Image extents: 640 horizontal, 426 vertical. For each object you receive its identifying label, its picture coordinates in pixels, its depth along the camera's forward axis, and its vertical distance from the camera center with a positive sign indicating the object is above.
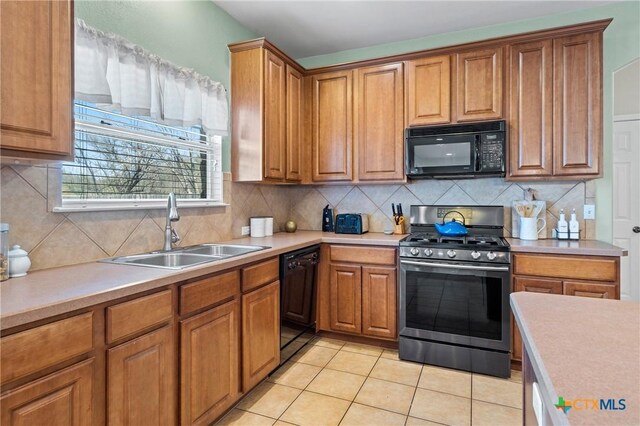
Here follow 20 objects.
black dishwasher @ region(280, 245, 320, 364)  2.44 -0.67
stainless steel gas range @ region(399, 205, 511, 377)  2.43 -0.67
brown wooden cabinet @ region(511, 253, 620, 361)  2.28 -0.44
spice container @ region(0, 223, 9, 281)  1.35 -0.15
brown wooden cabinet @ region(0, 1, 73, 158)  1.19 +0.49
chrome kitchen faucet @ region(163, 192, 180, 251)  2.12 -0.08
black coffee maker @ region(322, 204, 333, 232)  3.53 -0.09
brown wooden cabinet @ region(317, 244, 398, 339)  2.80 -0.67
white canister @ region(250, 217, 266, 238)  2.99 -0.14
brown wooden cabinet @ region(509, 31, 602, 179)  2.52 +0.79
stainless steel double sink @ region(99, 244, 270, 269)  1.90 -0.27
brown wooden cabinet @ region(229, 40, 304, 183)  2.77 +0.82
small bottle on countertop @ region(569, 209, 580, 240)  2.74 -0.14
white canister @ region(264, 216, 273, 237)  3.05 -0.14
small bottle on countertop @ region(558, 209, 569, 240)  2.76 -0.14
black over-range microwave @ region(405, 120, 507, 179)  2.71 +0.50
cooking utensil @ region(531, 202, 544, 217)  2.77 +0.02
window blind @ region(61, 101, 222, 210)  1.82 +0.30
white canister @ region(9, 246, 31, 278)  1.42 -0.22
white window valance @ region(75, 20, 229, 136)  1.73 +0.75
